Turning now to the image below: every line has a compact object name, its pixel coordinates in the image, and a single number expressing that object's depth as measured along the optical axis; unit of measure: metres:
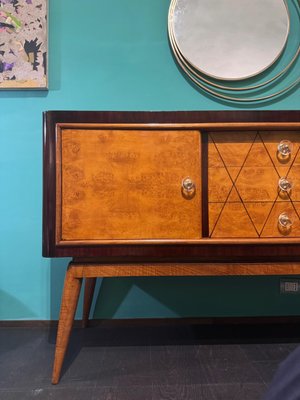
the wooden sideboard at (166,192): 0.77
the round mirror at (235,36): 1.21
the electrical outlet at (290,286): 1.23
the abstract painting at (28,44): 1.18
